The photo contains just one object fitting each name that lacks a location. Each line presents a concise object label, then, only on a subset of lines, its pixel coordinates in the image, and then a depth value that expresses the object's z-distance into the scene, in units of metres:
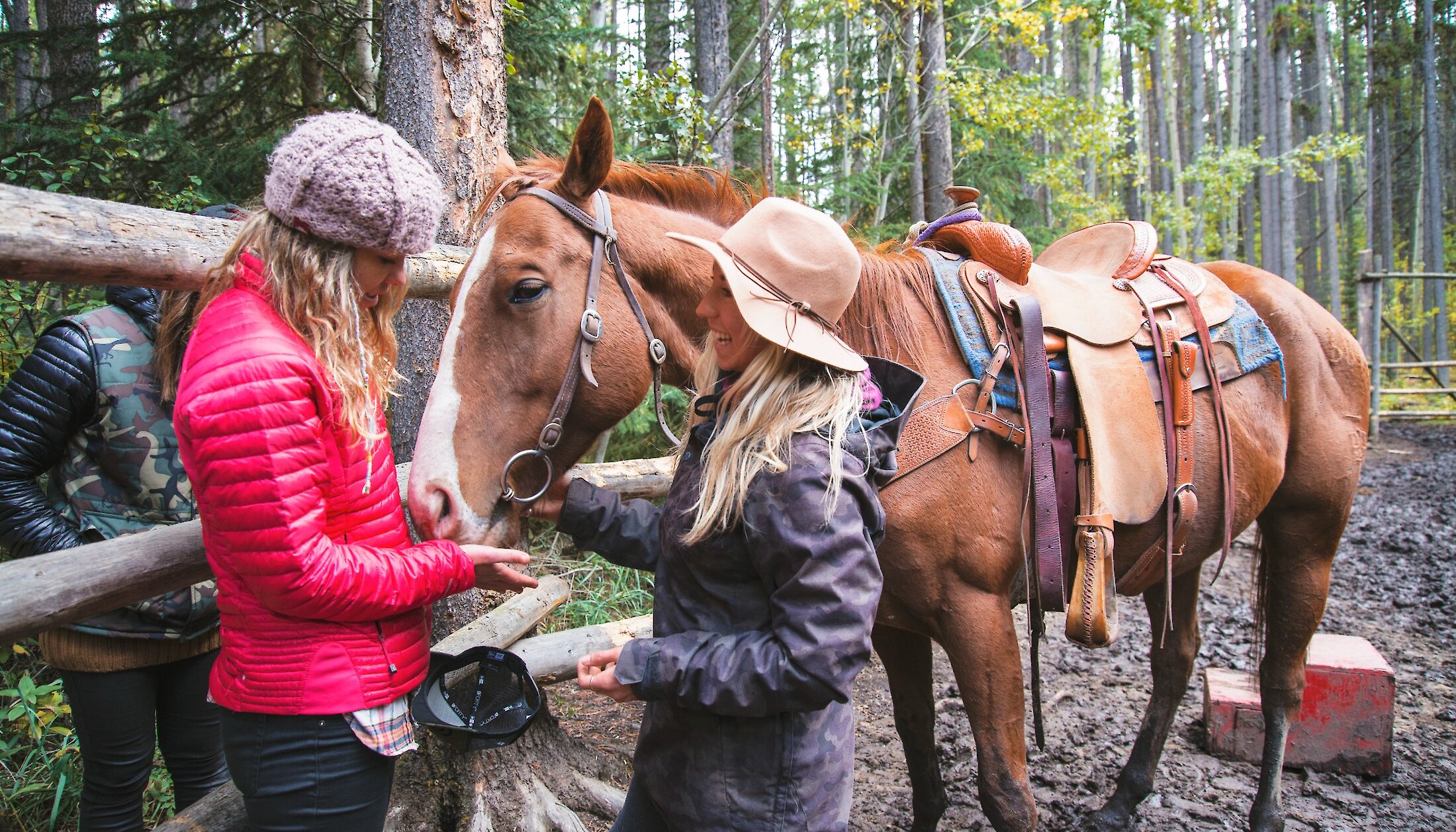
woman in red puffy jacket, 1.37
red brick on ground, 3.59
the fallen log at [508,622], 3.24
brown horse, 2.00
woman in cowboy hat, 1.46
